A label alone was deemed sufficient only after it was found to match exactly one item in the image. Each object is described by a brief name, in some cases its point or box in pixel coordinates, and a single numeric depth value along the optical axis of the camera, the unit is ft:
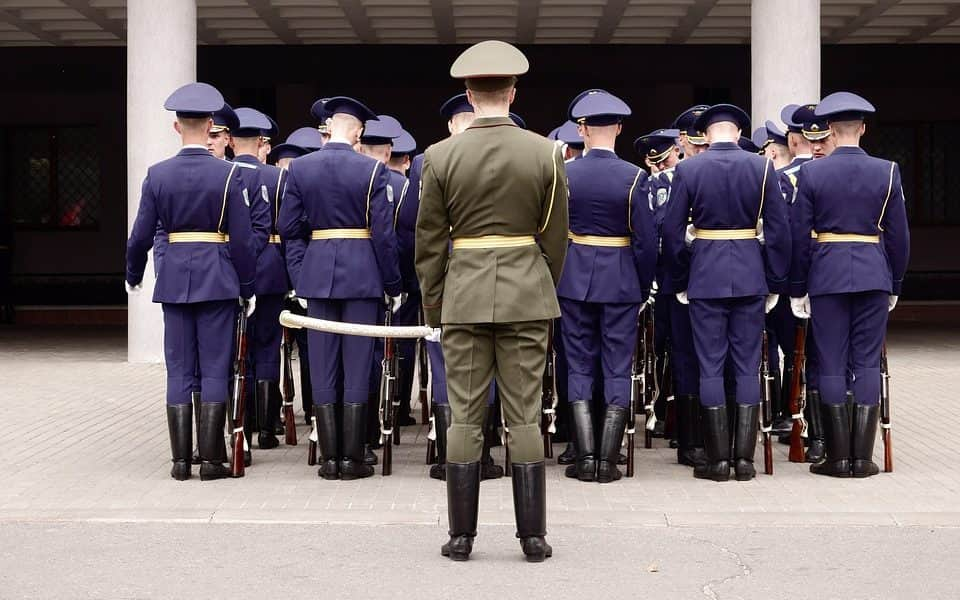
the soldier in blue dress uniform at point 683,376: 25.53
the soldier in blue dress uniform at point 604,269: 23.98
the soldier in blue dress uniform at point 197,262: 23.59
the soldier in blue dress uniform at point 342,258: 23.99
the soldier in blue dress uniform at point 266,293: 27.56
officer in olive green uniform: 17.94
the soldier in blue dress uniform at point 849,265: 24.16
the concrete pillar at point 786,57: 43.24
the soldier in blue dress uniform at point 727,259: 23.72
